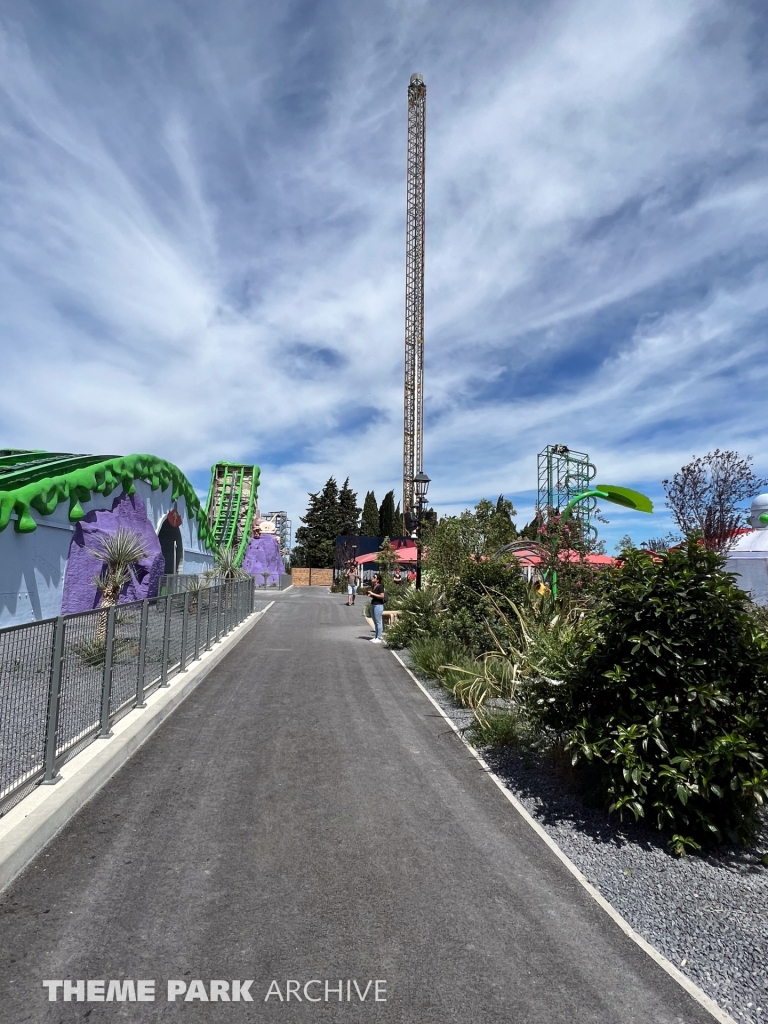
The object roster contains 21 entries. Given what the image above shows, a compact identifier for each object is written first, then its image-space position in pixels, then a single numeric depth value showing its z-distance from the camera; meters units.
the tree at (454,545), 13.23
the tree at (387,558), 30.22
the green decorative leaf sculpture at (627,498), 20.45
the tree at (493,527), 14.18
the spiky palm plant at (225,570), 23.37
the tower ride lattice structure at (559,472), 30.92
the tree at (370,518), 75.06
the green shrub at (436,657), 9.99
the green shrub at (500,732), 6.33
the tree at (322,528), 71.62
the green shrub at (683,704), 4.07
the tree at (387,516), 75.69
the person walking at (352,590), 32.04
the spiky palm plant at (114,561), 13.87
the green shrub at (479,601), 10.85
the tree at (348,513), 73.50
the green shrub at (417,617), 13.18
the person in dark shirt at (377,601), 14.81
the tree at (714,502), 23.12
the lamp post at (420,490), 18.25
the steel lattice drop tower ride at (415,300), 71.19
